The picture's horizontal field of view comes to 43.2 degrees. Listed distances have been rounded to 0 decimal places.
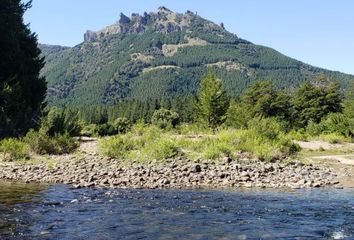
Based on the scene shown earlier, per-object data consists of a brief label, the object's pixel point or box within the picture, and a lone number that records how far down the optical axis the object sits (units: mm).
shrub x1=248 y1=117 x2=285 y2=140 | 33688
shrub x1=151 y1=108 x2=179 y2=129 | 124000
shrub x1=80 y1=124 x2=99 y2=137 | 68531
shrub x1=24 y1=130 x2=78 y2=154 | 29953
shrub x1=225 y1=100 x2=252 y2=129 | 66125
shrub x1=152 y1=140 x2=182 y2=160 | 27125
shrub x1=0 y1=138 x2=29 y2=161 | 28094
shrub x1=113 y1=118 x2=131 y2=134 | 78525
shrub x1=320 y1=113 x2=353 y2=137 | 57450
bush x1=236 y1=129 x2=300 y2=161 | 29234
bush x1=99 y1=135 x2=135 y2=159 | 28747
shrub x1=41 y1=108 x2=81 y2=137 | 32734
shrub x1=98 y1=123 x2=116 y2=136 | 71875
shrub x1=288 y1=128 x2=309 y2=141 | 48250
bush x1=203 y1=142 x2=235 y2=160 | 27656
